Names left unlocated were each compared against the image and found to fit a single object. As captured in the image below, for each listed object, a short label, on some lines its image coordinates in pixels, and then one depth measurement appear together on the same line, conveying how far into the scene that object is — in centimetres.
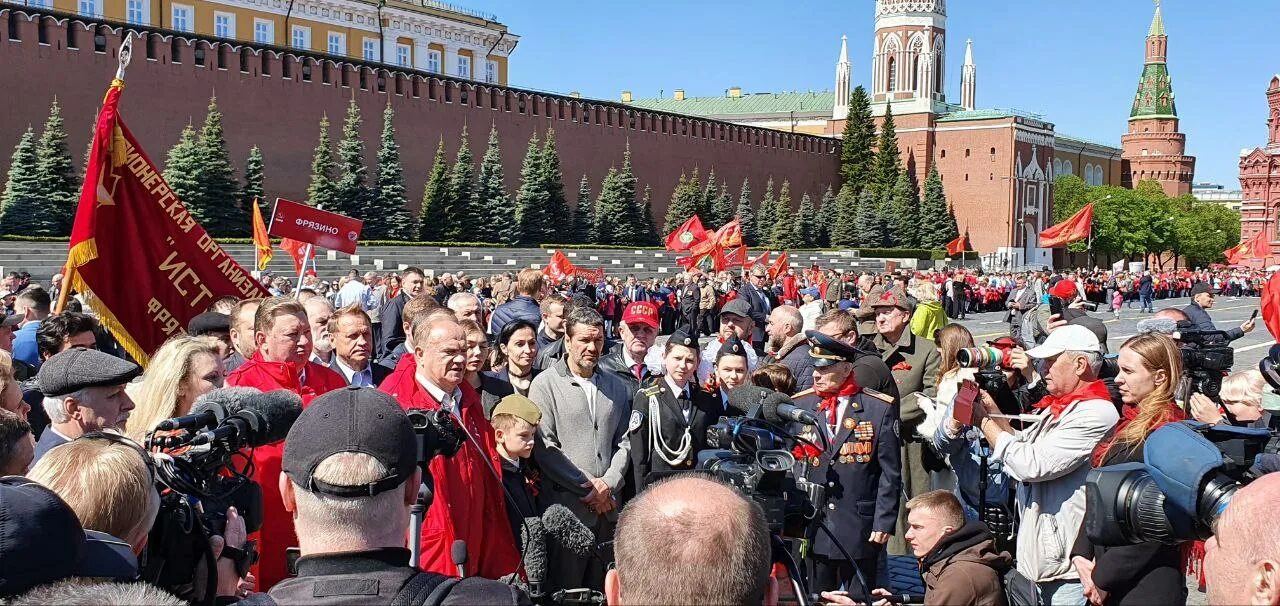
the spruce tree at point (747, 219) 4509
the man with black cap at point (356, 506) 181
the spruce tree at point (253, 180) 2897
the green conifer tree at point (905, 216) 5247
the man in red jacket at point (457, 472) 315
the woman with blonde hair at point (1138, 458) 297
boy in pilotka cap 359
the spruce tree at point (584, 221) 3809
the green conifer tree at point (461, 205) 3350
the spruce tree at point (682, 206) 4241
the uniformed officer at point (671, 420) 419
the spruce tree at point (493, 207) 3459
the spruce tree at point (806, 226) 4688
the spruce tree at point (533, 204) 3578
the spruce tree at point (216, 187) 2709
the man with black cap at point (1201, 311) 637
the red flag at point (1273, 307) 712
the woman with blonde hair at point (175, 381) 345
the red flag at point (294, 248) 1338
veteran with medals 430
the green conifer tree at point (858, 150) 5634
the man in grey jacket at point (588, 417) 401
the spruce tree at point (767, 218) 4616
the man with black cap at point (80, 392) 304
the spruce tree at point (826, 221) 4928
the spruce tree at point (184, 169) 2686
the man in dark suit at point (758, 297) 1029
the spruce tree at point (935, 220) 5434
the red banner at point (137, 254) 553
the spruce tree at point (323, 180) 3044
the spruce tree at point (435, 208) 3312
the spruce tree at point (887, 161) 5556
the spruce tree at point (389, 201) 3169
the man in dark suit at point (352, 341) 463
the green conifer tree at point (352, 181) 3095
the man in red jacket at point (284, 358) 388
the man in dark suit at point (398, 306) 930
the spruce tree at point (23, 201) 2373
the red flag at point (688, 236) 2308
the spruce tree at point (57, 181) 2427
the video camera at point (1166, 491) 205
